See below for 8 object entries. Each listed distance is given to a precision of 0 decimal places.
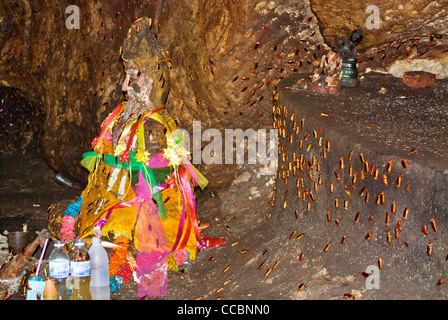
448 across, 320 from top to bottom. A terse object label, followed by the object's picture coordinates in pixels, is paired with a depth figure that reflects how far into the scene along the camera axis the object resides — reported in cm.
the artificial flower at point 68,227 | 642
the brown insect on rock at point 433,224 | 425
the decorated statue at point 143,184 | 596
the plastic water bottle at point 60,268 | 443
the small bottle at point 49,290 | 445
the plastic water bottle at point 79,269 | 445
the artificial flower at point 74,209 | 654
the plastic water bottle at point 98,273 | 471
